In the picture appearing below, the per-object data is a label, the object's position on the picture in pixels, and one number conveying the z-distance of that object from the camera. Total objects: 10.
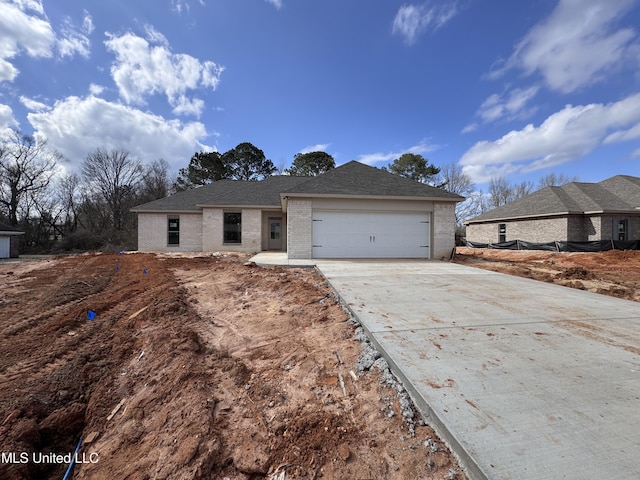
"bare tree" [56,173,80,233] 27.91
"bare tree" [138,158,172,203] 30.58
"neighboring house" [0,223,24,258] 16.05
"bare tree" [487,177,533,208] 39.22
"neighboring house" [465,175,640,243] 16.03
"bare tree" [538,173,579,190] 40.03
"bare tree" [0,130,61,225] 24.41
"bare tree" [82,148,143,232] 28.50
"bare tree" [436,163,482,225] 36.19
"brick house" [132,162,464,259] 10.79
